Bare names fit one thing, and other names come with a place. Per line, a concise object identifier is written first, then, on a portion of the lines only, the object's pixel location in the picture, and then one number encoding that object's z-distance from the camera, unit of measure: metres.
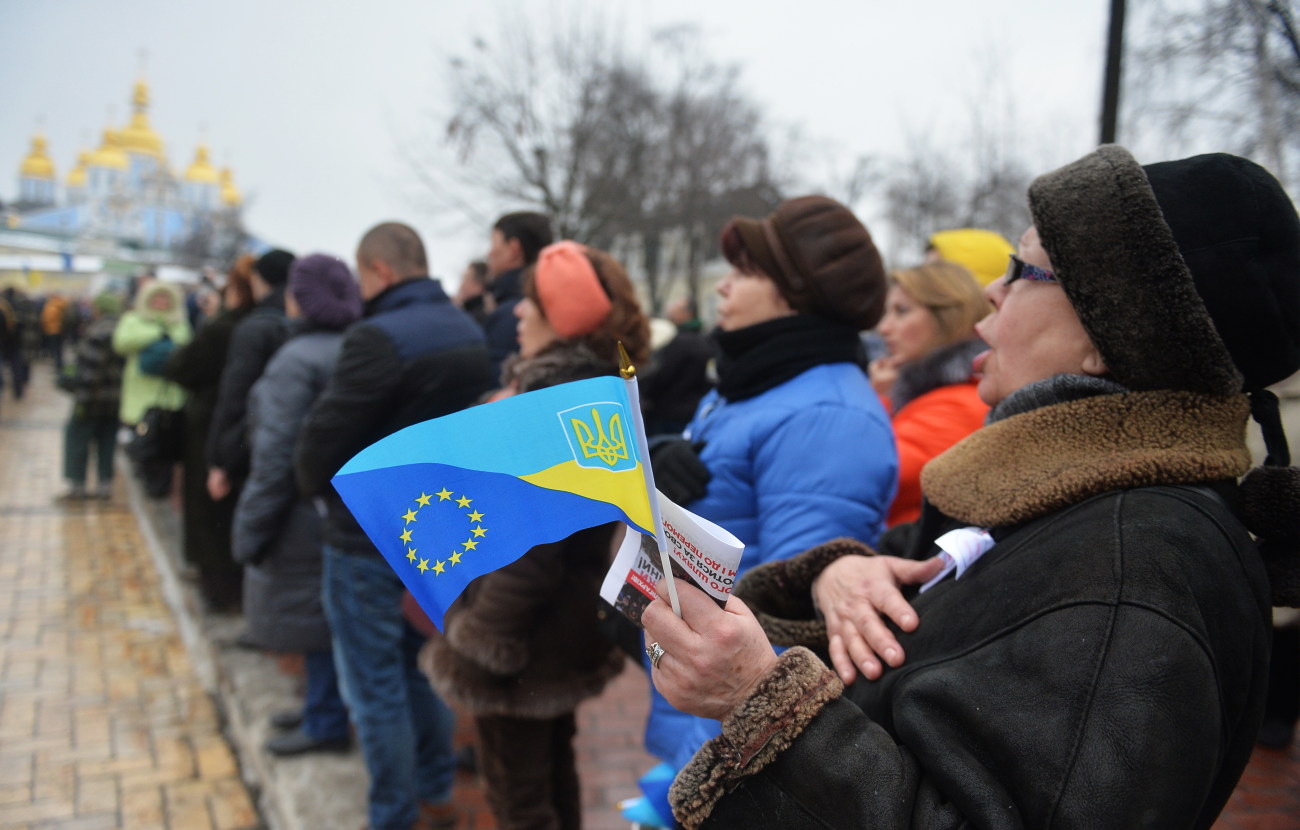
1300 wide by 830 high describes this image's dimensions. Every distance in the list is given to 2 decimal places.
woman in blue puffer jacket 2.02
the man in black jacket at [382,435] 3.03
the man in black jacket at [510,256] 4.76
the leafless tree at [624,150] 18.28
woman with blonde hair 2.65
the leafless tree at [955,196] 15.59
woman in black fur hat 0.95
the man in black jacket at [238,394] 4.71
